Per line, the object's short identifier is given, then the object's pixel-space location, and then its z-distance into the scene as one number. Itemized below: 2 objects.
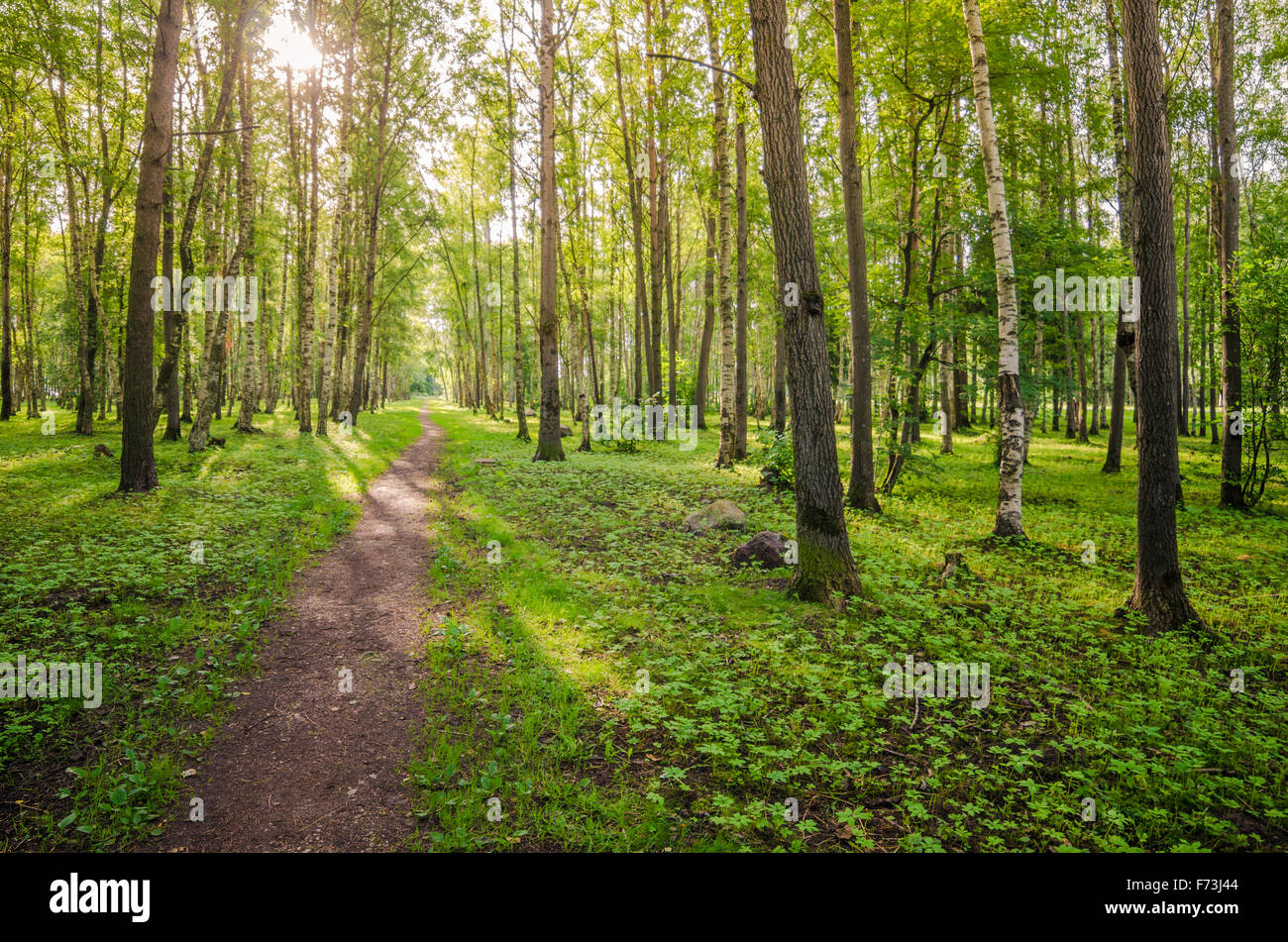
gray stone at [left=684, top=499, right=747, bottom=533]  10.52
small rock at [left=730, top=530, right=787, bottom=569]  8.45
